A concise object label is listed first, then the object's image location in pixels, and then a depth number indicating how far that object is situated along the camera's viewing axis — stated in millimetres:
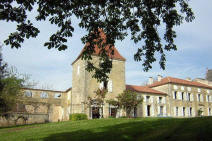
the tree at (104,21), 5840
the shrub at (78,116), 23875
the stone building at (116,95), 27266
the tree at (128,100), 22219
